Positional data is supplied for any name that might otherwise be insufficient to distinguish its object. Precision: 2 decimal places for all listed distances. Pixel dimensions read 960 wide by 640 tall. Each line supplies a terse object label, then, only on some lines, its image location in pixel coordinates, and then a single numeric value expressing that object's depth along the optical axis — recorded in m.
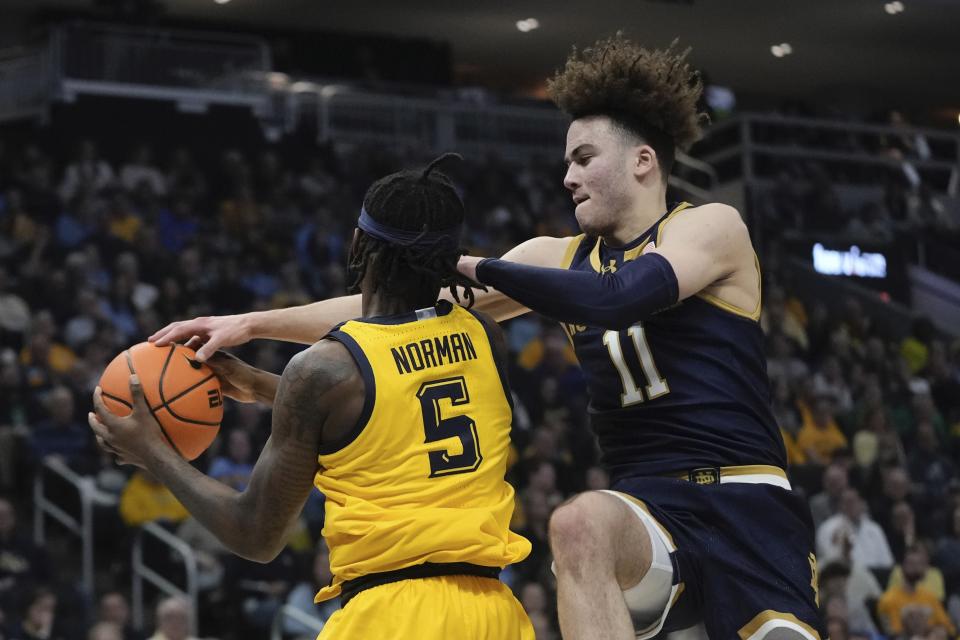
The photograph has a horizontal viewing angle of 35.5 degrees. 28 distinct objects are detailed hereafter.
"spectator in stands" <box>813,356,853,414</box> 15.88
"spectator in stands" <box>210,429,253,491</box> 10.83
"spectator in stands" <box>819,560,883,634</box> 11.78
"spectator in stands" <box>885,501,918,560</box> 13.31
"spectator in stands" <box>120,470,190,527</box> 10.64
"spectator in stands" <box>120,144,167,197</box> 15.66
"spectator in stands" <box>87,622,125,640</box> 8.99
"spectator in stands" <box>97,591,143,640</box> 9.57
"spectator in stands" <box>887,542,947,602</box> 12.53
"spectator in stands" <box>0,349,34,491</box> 10.89
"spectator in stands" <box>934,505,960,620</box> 13.05
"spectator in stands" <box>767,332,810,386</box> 15.96
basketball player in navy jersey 4.25
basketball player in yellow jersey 3.88
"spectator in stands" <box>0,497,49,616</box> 9.58
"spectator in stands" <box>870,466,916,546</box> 13.73
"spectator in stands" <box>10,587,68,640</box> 9.43
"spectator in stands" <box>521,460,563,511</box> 11.79
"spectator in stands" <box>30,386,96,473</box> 10.94
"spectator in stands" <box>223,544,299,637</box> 10.26
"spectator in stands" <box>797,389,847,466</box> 14.59
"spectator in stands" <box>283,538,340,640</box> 10.16
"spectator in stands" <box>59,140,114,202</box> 14.93
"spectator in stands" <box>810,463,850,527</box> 13.18
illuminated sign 20.14
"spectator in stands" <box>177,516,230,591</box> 10.52
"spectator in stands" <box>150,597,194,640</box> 9.09
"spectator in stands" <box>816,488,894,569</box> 12.71
